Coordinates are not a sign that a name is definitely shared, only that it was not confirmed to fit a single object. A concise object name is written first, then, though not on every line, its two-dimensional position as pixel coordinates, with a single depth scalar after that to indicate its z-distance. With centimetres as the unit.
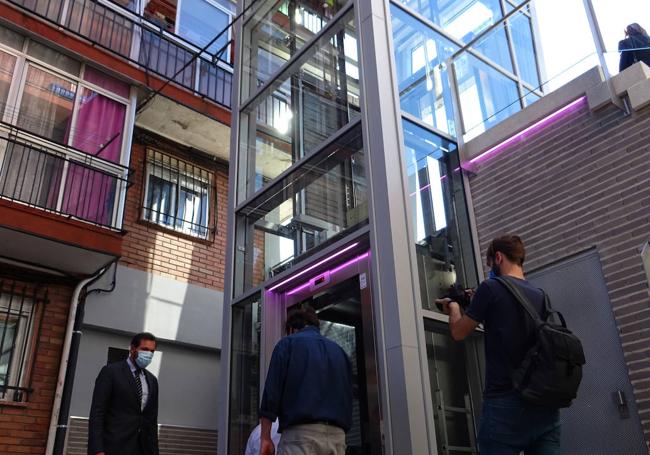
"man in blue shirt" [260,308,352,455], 362
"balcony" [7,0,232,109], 998
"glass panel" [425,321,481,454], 458
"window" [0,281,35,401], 809
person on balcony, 499
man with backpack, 293
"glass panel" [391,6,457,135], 588
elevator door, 489
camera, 396
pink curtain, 898
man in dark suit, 482
